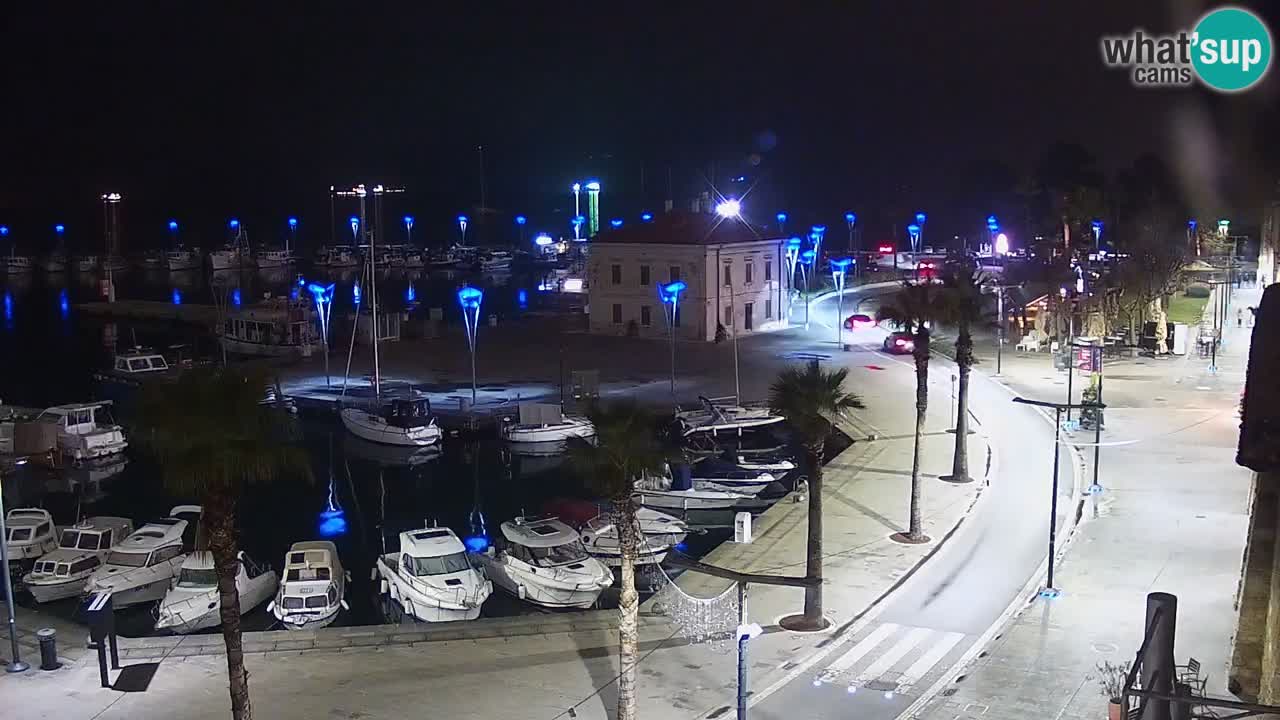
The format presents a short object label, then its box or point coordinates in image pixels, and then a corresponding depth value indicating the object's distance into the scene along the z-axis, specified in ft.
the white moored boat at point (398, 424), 167.32
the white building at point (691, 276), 243.81
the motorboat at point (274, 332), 254.88
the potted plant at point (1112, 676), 62.75
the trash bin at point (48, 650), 76.48
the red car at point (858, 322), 252.42
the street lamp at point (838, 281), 237.49
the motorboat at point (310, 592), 96.48
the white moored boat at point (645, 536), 112.06
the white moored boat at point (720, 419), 164.96
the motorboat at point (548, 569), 101.55
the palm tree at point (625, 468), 62.80
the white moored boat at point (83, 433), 166.20
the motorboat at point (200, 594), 96.84
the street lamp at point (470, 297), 231.44
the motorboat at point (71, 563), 105.29
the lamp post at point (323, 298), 230.85
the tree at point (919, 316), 106.32
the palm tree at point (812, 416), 80.12
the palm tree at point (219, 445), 56.80
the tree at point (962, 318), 112.81
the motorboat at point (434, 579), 98.12
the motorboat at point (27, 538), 115.34
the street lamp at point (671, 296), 230.11
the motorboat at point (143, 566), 103.65
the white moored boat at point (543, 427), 167.43
